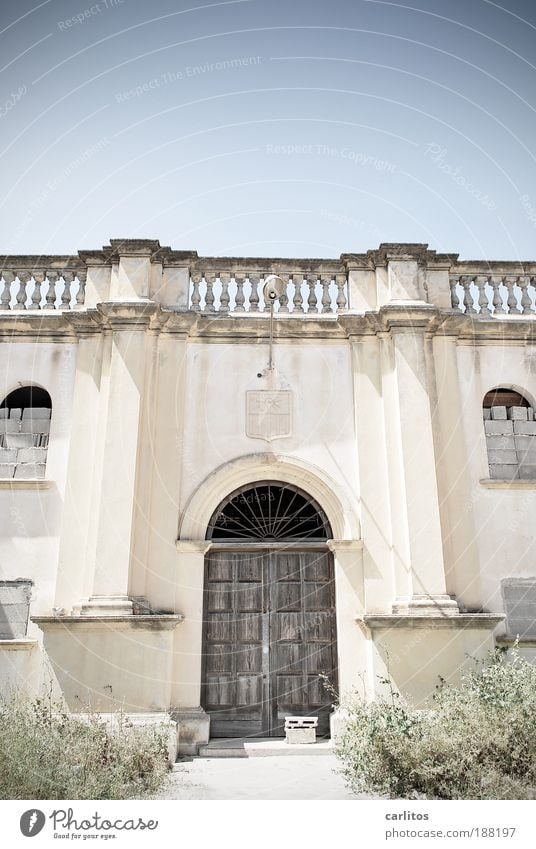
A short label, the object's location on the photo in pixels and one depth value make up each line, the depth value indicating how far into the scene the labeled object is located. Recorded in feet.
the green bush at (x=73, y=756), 19.13
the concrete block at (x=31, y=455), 33.83
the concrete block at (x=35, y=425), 34.42
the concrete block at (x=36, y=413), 34.68
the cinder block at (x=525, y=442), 34.37
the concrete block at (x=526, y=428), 34.61
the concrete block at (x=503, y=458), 34.19
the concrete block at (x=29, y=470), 33.50
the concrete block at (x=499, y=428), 34.65
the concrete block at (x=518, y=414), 35.01
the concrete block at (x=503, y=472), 33.94
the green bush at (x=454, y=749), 20.39
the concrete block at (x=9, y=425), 34.40
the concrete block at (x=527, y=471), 33.96
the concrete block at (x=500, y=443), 34.38
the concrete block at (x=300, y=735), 29.12
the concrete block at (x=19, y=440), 34.14
